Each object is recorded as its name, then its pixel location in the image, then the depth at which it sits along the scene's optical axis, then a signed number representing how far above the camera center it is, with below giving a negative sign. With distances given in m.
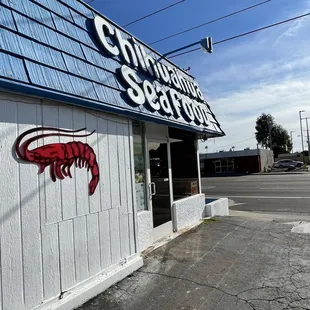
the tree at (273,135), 86.31 +7.32
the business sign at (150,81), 5.75 +1.92
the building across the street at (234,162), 48.91 +0.59
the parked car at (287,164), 51.09 -0.14
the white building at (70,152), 3.64 +0.31
